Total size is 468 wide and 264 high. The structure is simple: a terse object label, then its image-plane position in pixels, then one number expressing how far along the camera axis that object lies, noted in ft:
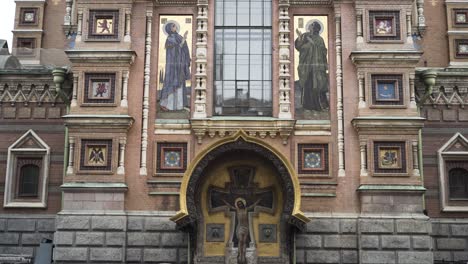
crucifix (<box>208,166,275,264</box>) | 83.82
